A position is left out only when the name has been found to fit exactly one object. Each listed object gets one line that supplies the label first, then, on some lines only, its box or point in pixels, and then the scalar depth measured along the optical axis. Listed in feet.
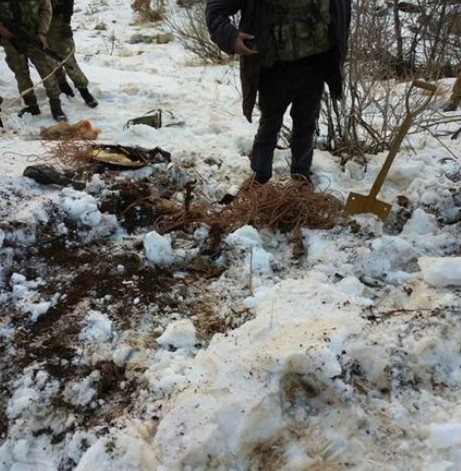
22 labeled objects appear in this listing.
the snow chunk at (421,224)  10.07
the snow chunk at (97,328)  7.98
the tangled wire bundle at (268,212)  10.34
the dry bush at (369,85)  12.42
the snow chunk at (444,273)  8.21
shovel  9.50
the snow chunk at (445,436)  5.90
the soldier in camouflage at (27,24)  14.65
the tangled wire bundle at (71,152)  12.34
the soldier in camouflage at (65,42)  16.70
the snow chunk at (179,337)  7.73
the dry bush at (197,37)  25.45
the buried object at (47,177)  11.22
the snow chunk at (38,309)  8.41
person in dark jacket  8.67
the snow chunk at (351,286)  8.39
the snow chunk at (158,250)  9.52
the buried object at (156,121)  15.58
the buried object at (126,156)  12.26
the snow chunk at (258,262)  9.24
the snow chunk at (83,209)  10.35
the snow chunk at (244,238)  9.75
